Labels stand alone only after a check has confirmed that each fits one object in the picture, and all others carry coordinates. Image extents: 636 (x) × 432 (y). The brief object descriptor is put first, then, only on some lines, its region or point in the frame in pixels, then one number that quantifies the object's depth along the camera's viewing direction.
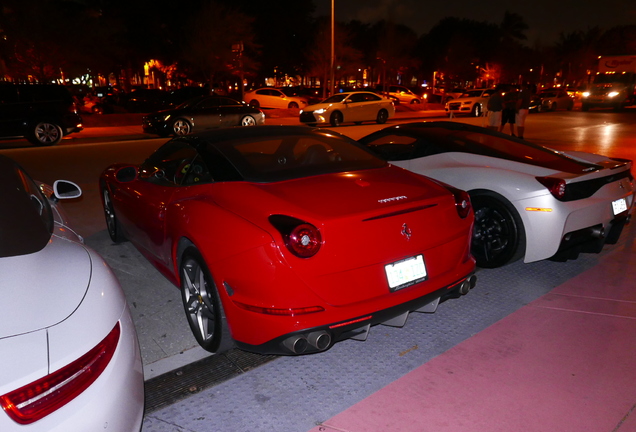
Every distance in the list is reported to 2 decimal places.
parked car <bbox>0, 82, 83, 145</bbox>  15.40
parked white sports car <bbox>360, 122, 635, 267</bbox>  4.52
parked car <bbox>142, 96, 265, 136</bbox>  18.22
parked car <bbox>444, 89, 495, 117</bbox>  28.70
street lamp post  31.97
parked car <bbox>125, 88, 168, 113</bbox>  29.61
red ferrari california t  2.89
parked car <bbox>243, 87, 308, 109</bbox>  31.81
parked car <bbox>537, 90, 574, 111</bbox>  35.88
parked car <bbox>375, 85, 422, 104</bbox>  37.38
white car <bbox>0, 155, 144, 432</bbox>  1.72
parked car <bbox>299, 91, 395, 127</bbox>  22.55
